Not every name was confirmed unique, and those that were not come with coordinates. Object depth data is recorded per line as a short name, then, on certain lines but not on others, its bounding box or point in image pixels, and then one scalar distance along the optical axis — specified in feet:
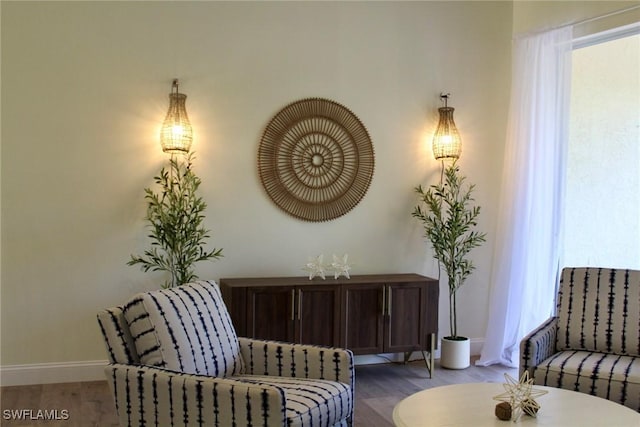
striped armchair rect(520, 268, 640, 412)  9.62
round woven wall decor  14.53
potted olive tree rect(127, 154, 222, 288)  12.99
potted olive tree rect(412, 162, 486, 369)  14.83
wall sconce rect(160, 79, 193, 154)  13.38
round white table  7.36
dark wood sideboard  13.01
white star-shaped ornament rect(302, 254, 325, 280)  13.85
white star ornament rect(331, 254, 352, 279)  13.99
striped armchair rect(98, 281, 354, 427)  7.28
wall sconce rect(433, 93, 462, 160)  15.35
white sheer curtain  14.64
